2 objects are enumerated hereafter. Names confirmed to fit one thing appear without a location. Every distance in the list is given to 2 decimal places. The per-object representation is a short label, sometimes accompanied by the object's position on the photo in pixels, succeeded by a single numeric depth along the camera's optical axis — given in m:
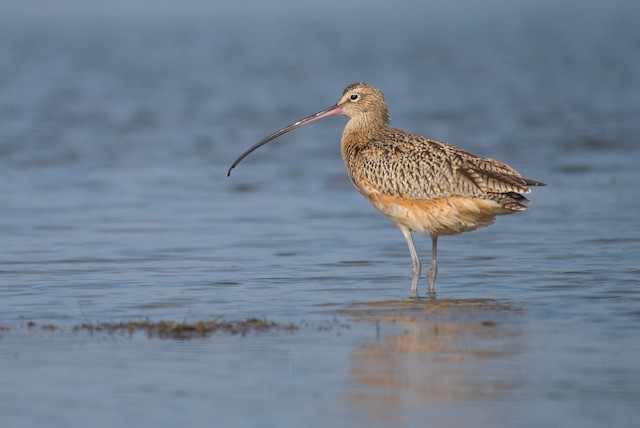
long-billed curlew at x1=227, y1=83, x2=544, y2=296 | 15.93
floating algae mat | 13.25
